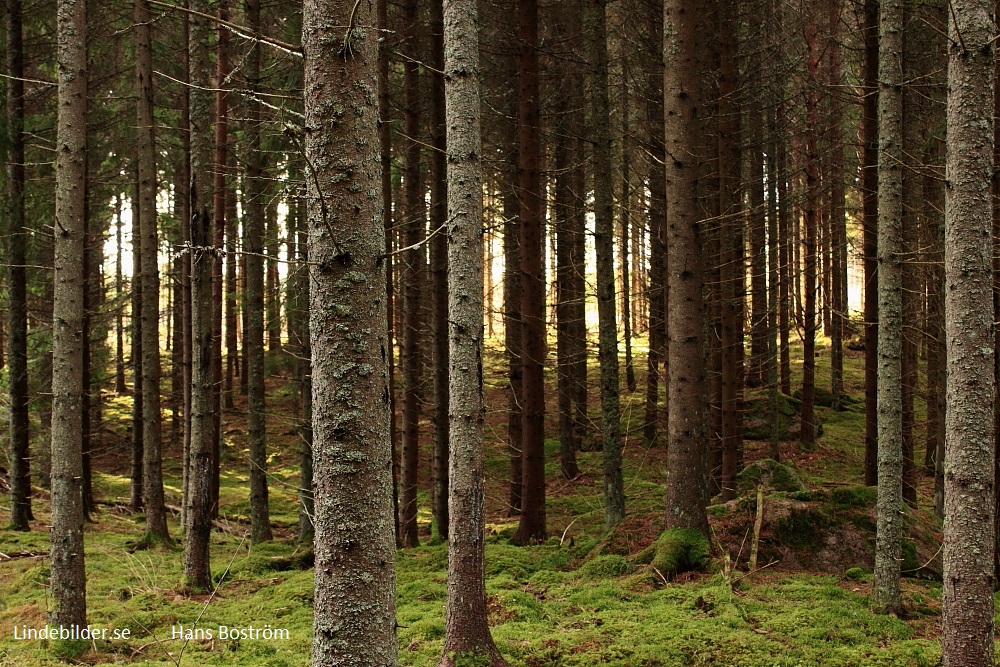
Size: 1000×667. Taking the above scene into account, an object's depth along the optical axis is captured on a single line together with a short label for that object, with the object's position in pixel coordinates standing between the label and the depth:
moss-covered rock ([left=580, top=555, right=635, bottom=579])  9.13
